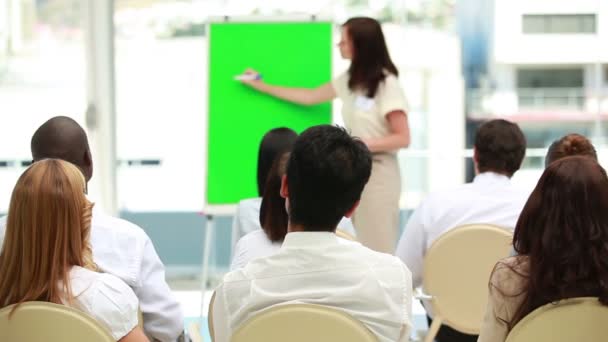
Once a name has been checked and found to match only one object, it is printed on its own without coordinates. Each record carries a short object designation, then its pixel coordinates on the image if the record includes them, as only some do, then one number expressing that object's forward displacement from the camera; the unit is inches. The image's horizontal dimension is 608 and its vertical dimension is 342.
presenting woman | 291.6
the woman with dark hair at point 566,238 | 130.1
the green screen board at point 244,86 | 328.8
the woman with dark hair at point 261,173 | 209.0
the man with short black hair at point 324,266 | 126.7
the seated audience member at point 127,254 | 162.2
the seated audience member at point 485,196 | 220.7
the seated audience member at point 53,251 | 132.0
